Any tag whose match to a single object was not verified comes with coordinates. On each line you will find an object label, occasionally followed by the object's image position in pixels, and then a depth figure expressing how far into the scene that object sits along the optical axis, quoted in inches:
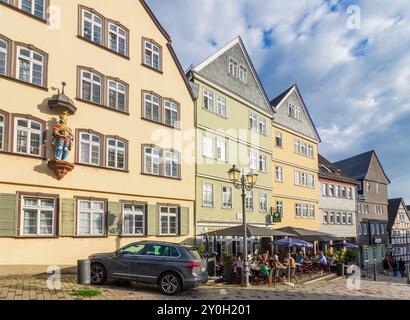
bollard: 514.6
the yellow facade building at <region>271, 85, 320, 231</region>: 1342.3
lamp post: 681.0
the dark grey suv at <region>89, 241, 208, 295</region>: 530.9
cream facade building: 629.6
